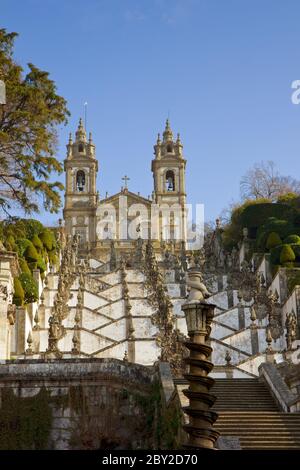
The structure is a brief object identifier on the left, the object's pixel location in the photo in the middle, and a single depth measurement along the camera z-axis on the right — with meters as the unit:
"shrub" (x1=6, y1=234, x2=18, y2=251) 33.58
